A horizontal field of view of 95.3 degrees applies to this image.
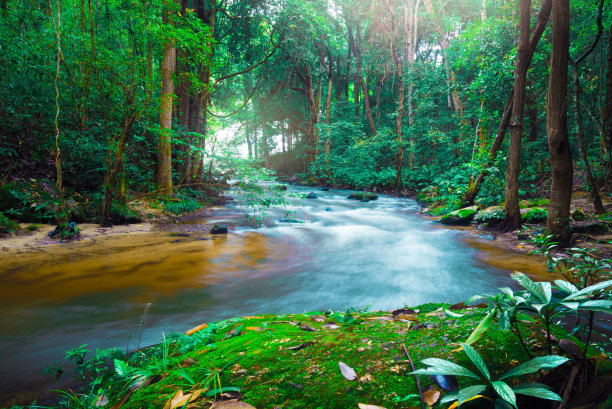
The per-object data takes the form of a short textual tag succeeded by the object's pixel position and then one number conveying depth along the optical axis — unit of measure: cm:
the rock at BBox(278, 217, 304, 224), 1006
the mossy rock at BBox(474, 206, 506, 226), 812
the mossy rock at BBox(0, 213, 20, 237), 539
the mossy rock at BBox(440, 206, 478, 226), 920
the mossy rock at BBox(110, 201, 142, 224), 721
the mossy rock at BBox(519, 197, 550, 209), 851
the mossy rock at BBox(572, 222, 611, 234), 598
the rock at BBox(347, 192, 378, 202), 1572
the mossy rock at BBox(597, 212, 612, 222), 623
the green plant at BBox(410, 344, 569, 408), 89
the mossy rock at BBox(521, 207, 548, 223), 745
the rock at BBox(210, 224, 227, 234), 753
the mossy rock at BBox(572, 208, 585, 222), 693
